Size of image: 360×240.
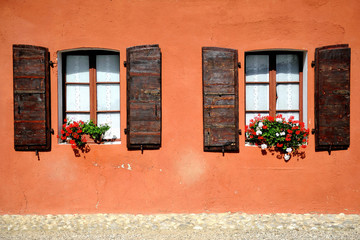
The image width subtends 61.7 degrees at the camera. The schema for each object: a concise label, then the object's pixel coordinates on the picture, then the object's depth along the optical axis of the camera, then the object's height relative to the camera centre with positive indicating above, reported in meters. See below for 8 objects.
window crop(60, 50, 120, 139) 4.66 +0.46
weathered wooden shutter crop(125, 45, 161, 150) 4.38 +0.31
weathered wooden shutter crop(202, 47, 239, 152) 4.39 +0.29
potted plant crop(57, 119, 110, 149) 4.39 -0.22
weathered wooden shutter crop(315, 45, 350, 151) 4.38 +0.35
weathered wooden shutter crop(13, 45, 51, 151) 4.37 +0.32
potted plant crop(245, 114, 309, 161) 4.36 -0.26
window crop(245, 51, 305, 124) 4.66 +0.51
